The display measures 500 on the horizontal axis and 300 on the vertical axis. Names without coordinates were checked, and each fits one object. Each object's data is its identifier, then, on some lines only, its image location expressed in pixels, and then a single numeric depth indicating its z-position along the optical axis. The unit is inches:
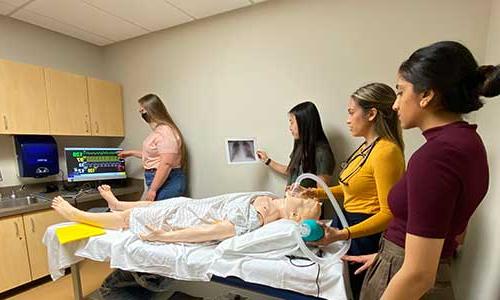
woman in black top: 71.4
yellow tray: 61.6
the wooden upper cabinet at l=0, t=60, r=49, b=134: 84.7
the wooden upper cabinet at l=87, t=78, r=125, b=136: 110.1
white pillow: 48.0
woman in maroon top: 24.1
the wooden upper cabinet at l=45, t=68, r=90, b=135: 96.3
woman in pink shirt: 93.4
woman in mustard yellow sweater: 43.7
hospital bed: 43.9
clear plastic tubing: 45.6
